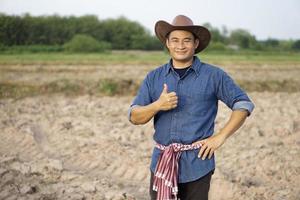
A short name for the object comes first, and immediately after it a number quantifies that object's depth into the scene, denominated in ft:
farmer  7.66
